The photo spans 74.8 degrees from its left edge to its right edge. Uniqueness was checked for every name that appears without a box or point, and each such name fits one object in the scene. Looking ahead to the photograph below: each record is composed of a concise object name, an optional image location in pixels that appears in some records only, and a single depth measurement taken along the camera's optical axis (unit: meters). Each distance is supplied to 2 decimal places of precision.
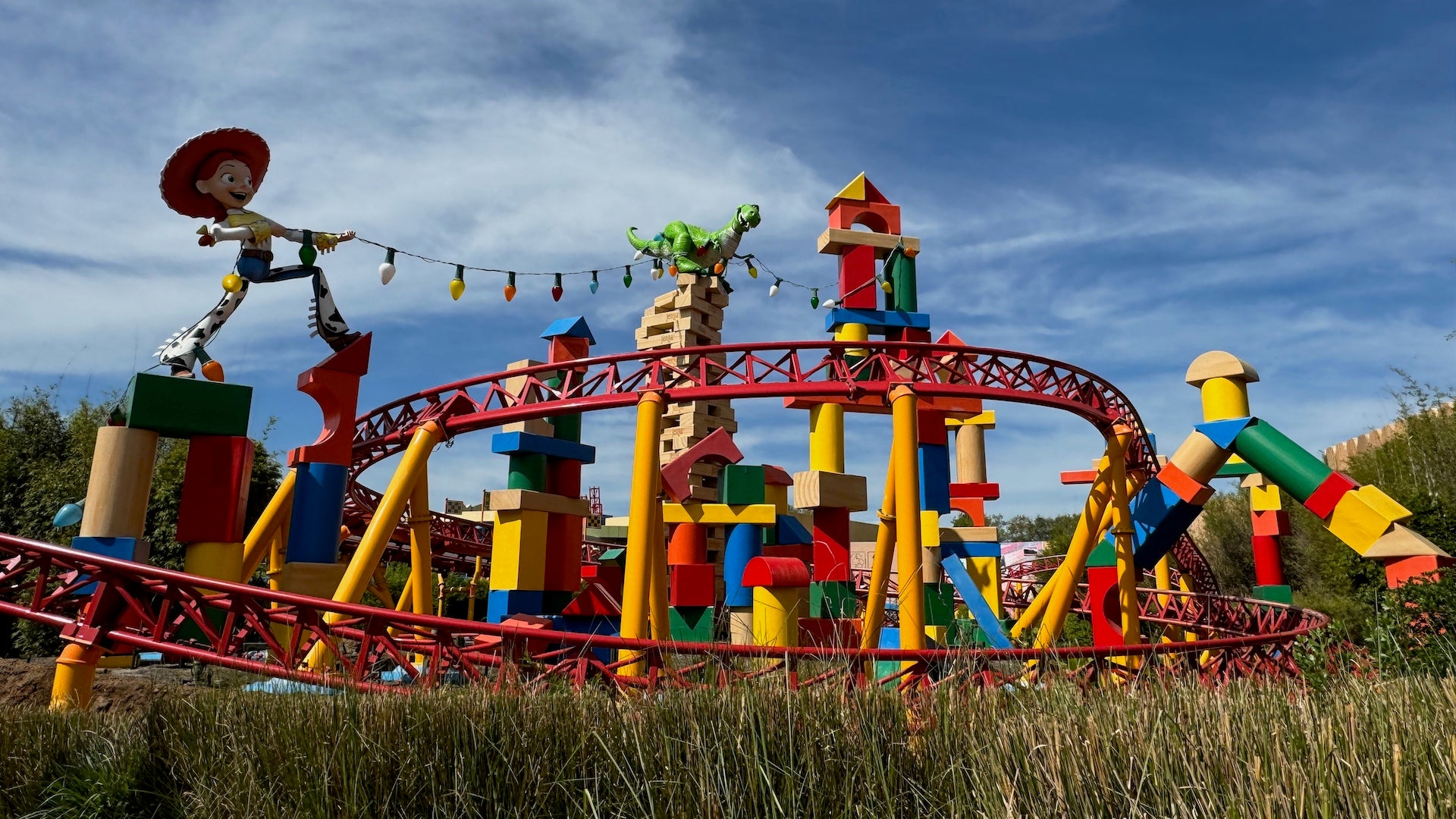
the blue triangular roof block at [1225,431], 14.42
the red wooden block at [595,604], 16.08
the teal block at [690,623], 15.38
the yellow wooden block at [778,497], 18.69
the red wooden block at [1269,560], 22.22
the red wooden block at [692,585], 16.09
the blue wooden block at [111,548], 10.50
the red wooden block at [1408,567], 12.63
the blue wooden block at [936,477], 16.19
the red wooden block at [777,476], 18.25
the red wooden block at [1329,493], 13.56
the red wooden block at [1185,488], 14.86
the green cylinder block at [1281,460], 13.74
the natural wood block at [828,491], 15.03
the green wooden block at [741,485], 16.34
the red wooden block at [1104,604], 14.85
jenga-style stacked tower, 27.59
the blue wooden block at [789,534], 17.64
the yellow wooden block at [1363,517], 13.16
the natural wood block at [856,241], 16.77
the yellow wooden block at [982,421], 21.45
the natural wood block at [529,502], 14.93
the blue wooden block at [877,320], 16.30
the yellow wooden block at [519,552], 14.87
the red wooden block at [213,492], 11.39
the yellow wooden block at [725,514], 16.28
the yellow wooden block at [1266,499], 22.16
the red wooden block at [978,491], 20.12
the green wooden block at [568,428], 16.33
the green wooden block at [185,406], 11.08
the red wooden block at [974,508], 19.88
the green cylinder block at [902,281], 16.86
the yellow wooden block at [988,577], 16.36
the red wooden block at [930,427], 16.59
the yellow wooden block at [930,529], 15.41
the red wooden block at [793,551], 17.28
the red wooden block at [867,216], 17.19
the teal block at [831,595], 14.87
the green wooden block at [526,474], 15.41
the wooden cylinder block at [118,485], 10.67
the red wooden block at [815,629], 14.50
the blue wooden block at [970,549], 15.89
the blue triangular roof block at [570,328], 15.87
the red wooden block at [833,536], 15.52
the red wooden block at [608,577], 17.70
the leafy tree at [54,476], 22.59
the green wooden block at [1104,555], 15.02
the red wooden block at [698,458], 17.00
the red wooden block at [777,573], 11.81
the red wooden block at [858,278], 16.48
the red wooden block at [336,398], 12.96
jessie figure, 12.12
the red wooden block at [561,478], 16.03
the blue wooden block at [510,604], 14.77
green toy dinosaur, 23.19
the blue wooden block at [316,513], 12.48
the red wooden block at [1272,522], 22.02
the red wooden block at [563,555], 15.60
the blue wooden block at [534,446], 15.23
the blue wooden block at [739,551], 16.05
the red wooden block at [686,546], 16.58
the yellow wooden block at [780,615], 11.85
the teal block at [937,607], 15.24
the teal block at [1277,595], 21.28
